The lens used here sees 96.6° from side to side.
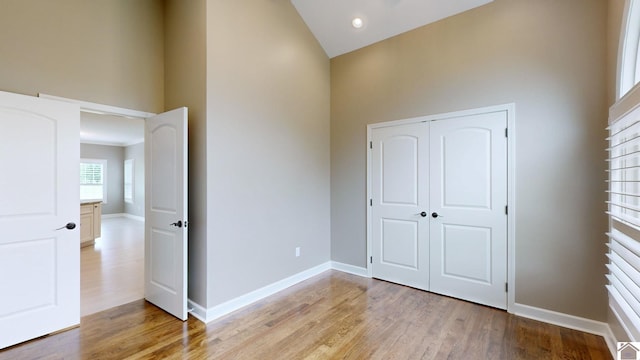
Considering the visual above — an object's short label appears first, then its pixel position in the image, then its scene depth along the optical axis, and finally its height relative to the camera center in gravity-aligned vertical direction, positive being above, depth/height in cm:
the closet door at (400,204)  352 -31
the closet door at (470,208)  300 -31
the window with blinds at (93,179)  919 +4
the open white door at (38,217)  226 -31
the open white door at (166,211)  272 -32
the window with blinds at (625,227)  167 -35
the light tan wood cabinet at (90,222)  564 -86
